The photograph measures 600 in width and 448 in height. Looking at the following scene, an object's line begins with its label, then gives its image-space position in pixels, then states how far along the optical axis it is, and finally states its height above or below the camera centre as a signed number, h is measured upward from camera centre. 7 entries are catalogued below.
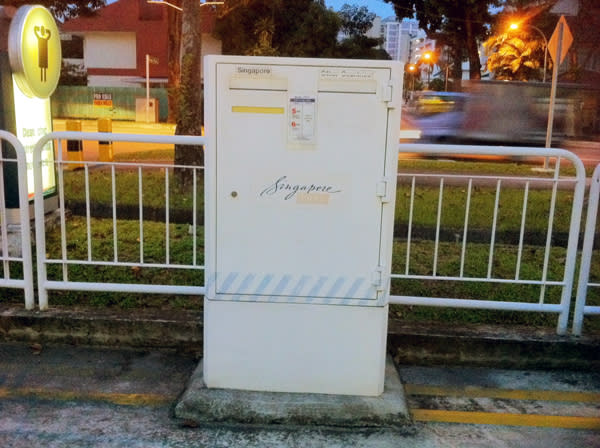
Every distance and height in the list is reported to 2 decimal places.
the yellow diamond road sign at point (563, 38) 11.62 +1.47
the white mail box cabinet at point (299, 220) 3.13 -0.62
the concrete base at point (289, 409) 3.27 -1.66
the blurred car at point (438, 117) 22.62 -0.23
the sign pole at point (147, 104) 34.28 -0.13
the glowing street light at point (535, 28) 35.56 +5.09
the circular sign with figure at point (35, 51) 5.37 +0.45
